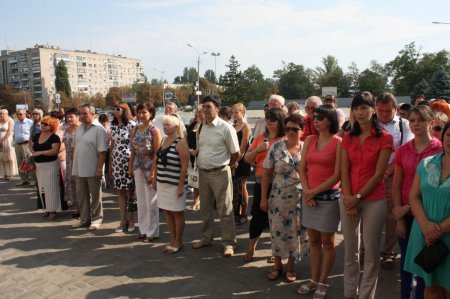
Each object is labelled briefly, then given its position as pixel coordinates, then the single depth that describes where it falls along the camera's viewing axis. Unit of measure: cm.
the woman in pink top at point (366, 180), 318
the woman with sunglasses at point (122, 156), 583
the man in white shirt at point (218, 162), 479
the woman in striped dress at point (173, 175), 489
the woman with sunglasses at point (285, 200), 394
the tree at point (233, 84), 6234
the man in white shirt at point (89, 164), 598
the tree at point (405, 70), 6931
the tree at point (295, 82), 8856
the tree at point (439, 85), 3934
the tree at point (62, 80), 9106
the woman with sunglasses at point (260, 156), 425
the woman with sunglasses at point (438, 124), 375
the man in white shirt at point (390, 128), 411
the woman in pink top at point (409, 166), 324
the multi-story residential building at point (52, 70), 10562
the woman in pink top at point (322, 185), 346
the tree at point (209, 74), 12772
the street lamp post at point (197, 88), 3198
